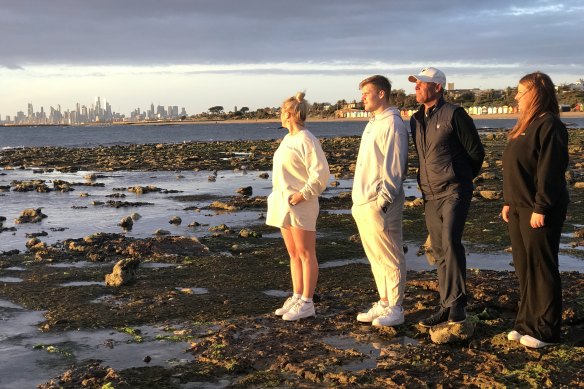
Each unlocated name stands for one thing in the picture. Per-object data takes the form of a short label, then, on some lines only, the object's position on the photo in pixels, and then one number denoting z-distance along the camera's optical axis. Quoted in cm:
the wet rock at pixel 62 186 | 2416
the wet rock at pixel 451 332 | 611
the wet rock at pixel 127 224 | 1461
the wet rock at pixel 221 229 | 1358
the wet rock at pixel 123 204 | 1888
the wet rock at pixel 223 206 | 1727
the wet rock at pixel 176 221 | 1519
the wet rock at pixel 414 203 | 1619
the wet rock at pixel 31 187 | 2412
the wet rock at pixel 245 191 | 2080
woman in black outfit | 566
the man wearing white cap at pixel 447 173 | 624
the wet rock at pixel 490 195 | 1720
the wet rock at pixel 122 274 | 902
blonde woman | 684
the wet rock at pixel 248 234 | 1281
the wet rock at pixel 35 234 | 1379
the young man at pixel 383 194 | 643
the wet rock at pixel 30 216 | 1614
